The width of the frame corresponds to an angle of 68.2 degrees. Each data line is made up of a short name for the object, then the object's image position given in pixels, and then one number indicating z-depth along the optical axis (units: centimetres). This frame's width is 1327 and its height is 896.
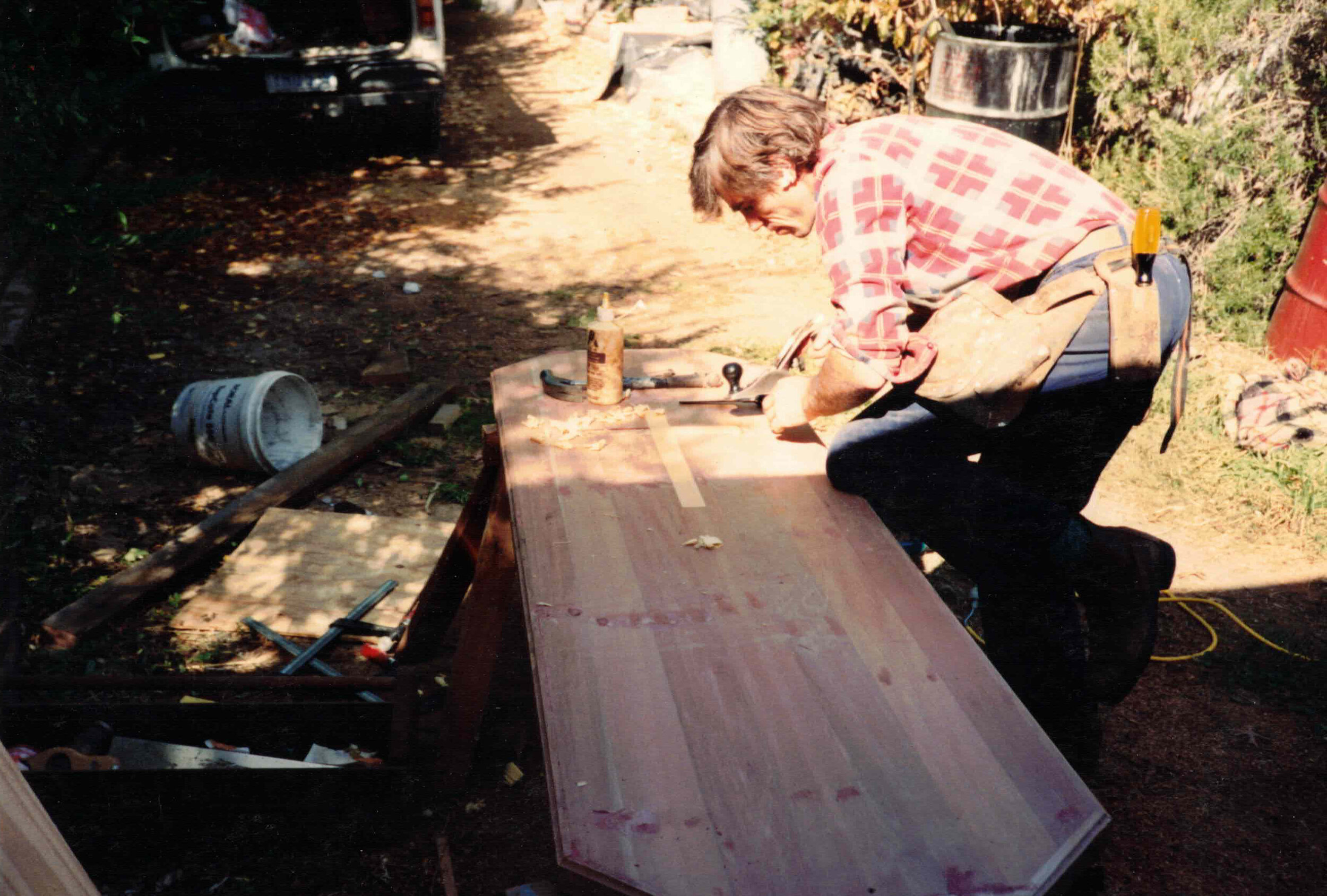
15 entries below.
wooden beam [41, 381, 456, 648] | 328
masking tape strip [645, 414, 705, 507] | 240
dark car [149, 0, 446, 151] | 710
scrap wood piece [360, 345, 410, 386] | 514
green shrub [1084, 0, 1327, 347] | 532
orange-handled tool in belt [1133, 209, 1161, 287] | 226
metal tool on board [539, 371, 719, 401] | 290
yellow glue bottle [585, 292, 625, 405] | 276
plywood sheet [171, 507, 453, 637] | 350
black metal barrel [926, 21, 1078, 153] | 588
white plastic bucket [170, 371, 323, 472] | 410
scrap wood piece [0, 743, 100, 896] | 77
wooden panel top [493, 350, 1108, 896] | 142
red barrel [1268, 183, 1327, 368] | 504
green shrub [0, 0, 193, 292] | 386
